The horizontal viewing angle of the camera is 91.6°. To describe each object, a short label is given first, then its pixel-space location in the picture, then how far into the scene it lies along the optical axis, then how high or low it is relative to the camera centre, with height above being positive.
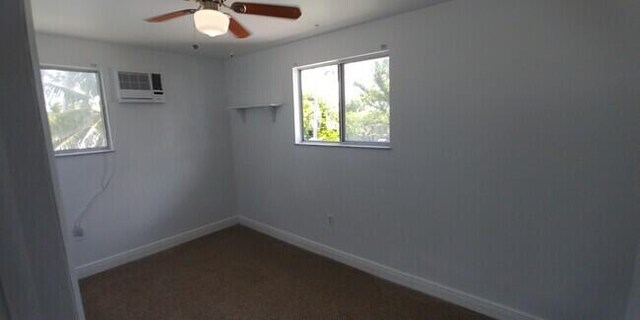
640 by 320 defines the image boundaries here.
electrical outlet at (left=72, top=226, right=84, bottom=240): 3.06 -0.96
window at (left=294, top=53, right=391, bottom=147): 2.87 +0.23
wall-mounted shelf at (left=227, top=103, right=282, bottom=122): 3.61 +0.25
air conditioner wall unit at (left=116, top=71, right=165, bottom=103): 3.25 +0.48
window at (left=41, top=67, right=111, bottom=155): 2.90 +0.23
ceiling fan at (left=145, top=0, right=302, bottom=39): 1.62 +0.67
